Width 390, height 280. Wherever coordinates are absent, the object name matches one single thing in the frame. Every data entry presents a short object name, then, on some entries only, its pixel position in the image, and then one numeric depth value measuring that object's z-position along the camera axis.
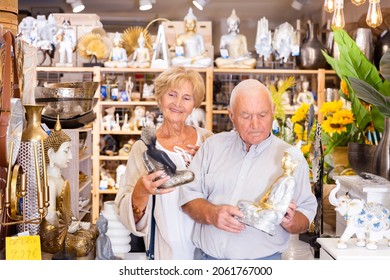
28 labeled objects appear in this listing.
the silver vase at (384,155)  2.05
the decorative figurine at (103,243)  1.73
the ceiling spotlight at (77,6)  4.84
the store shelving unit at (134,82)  4.74
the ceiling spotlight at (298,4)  4.79
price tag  1.58
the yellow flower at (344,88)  2.94
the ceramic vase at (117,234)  1.78
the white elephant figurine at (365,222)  1.62
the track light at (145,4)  4.84
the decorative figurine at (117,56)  4.76
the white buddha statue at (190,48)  4.71
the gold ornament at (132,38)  4.91
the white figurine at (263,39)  4.75
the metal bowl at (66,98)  2.28
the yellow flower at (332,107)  2.79
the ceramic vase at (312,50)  4.71
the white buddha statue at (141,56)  4.78
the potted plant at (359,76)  2.69
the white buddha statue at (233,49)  4.79
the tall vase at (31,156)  1.67
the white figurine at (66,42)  4.72
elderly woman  1.82
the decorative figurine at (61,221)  1.78
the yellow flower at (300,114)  2.90
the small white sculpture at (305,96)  4.75
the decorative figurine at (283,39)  4.74
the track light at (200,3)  4.57
